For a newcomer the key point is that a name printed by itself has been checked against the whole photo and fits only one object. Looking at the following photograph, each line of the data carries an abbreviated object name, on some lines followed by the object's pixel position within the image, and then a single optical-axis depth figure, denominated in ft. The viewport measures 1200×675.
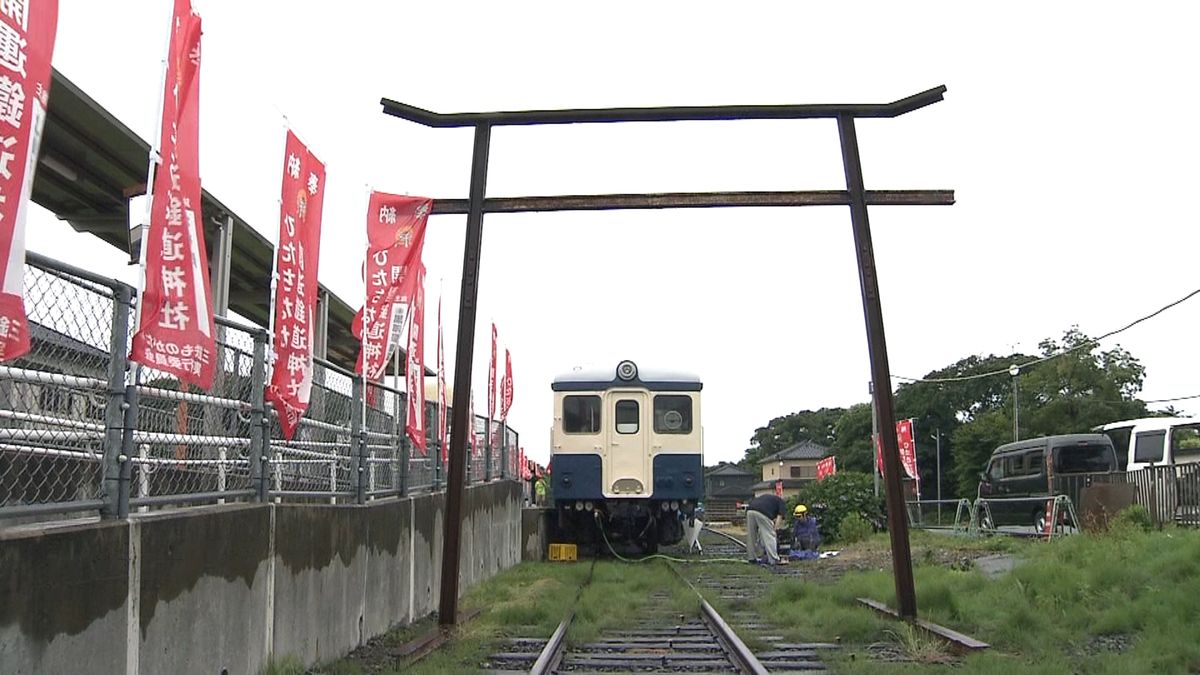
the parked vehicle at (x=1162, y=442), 78.84
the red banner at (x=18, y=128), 12.48
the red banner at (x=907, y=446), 104.73
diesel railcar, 63.87
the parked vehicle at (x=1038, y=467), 86.43
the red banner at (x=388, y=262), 34.17
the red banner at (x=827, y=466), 119.89
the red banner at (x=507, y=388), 71.56
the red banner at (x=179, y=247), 17.08
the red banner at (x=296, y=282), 23.68
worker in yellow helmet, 64.03
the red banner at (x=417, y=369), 37.29
